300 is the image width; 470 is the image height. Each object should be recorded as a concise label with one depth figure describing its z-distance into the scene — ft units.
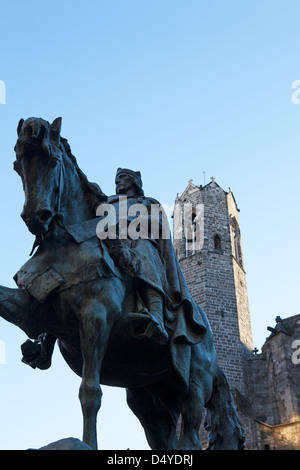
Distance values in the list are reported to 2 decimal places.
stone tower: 119.44
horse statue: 17.15
